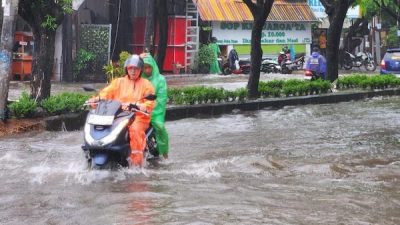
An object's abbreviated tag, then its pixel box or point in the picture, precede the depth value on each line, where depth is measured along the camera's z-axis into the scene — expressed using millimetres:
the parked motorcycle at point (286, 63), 30703
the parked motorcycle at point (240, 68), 29344
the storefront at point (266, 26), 30906
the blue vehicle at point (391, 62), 23844
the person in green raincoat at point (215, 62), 29031
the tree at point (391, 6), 28138
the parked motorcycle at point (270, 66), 31000
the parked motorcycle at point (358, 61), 34938
